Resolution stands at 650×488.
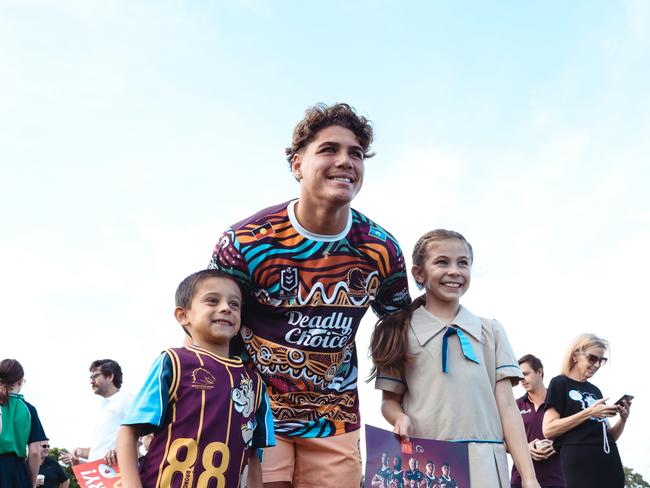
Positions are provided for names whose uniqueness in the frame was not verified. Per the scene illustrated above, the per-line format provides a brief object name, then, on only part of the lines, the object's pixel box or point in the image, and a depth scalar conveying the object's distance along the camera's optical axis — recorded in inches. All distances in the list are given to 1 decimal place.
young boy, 108.6
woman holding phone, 218.5
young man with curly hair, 127.9
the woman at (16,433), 251.6
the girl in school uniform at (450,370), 123.9
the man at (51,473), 350.3
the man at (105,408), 265.9
